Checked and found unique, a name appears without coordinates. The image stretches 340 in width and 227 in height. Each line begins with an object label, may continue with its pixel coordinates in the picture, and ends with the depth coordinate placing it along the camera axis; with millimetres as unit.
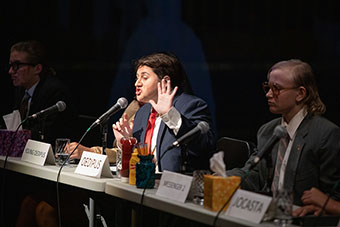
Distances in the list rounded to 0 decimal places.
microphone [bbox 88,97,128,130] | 7276
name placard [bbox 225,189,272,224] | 5207
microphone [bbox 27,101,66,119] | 8141
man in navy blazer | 7379
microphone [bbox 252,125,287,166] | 5488
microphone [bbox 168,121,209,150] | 6221
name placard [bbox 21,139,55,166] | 7949
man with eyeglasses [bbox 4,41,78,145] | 9961
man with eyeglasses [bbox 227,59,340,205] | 6406
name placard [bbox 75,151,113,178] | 7156
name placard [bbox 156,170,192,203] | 5977
